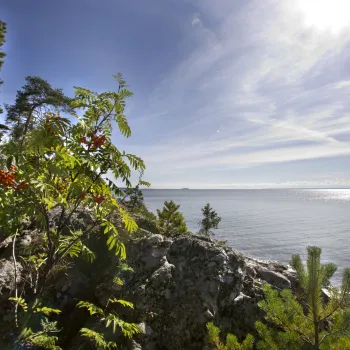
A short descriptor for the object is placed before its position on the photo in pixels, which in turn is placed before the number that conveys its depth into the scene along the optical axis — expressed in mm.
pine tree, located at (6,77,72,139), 27781
